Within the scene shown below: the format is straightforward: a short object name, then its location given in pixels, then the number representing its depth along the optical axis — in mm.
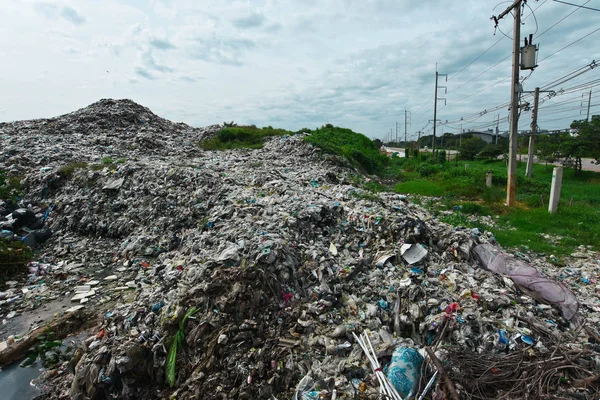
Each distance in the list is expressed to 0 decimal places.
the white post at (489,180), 12630
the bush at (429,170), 18312
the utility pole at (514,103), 9773
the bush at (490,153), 29734
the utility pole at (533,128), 16203
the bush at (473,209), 9470
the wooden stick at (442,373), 2751
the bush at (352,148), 16984
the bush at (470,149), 30969
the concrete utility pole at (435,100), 27956
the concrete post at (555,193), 8438
